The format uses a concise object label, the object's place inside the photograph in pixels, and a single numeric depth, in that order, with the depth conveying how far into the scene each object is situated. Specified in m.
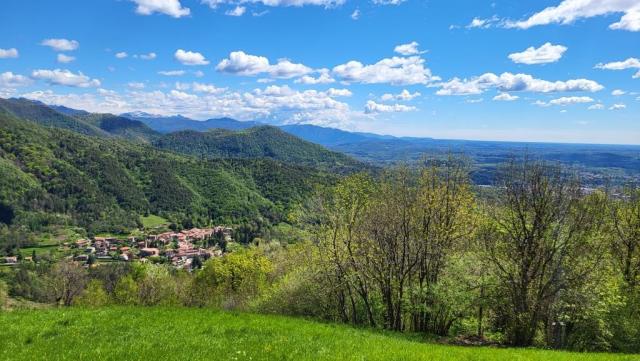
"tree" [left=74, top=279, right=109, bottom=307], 73.16
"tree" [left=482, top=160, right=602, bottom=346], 24.81
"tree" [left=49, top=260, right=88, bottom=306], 72.88
